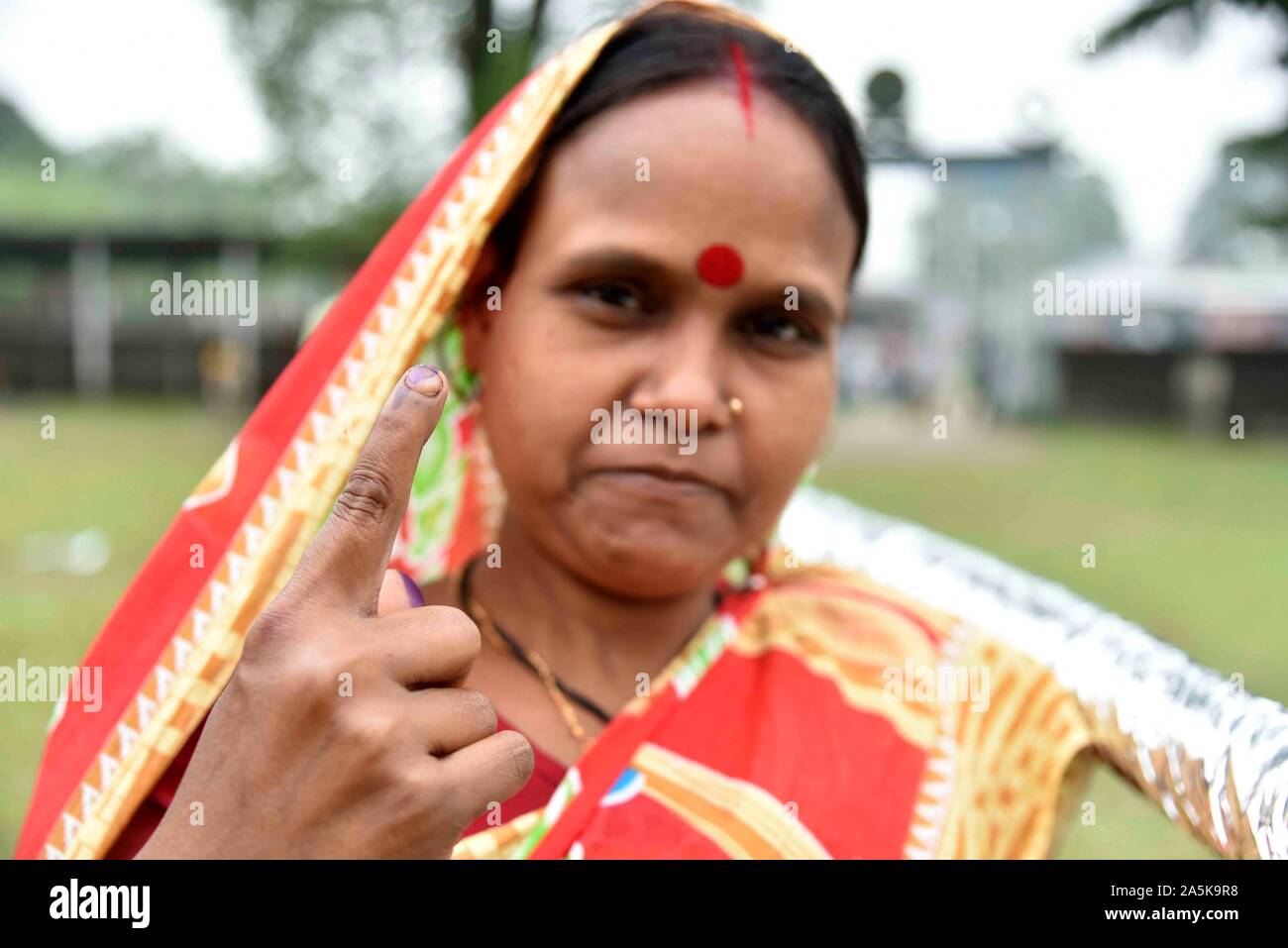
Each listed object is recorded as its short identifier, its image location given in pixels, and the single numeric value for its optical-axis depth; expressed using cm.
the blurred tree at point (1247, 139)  1049
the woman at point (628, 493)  108
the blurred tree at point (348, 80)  1019
